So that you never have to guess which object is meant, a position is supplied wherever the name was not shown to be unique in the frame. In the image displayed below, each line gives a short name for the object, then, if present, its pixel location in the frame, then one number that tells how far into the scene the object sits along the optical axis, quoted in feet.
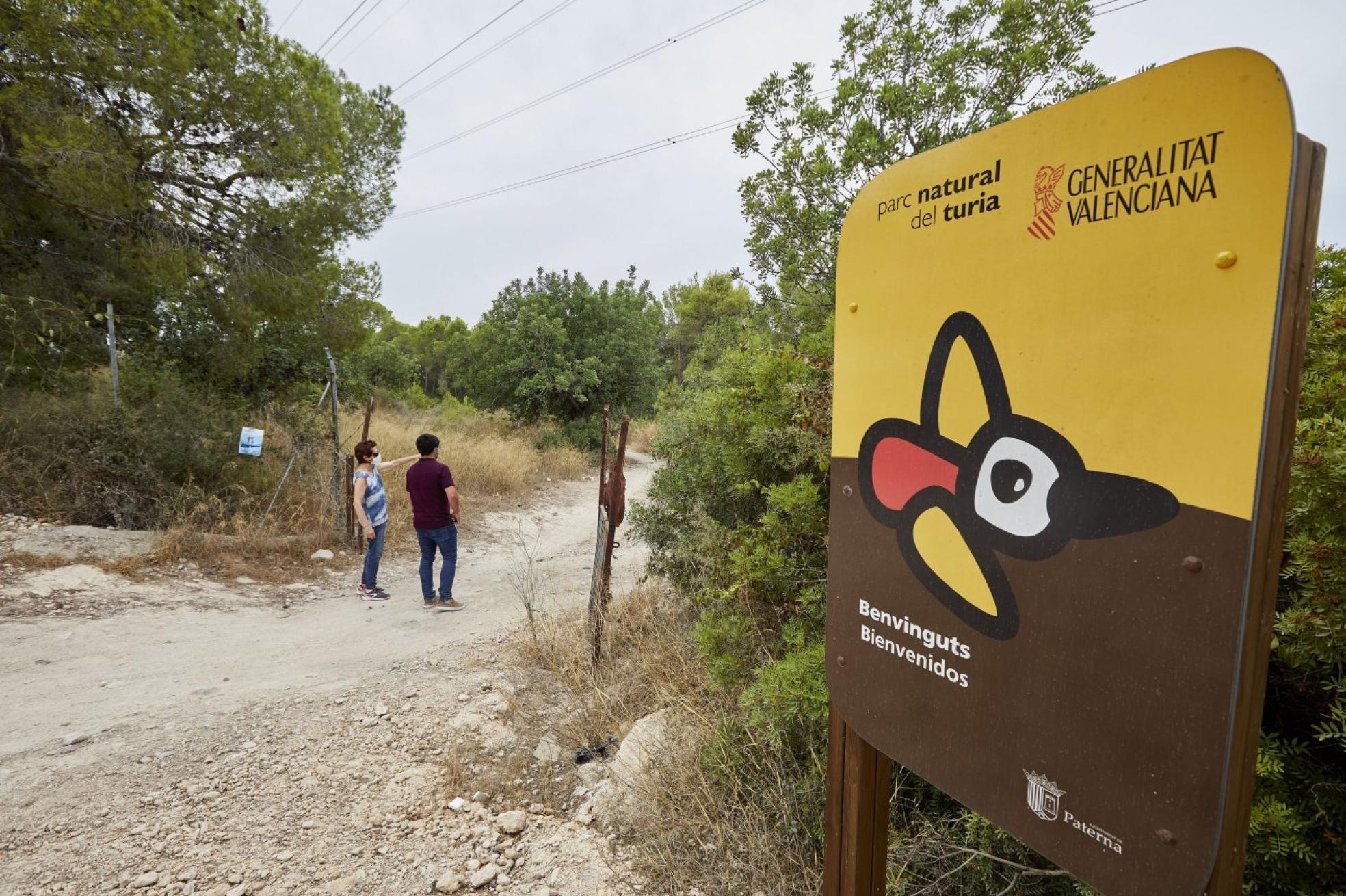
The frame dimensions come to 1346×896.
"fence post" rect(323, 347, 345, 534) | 26.13
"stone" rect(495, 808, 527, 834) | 9.42
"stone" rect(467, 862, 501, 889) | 8.42
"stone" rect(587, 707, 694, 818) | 9.37
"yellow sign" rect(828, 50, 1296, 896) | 2.84
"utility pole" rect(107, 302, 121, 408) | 25.48
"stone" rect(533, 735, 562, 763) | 11.52
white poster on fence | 24.64
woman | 20.79
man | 19.56
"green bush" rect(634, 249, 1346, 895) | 4.57
